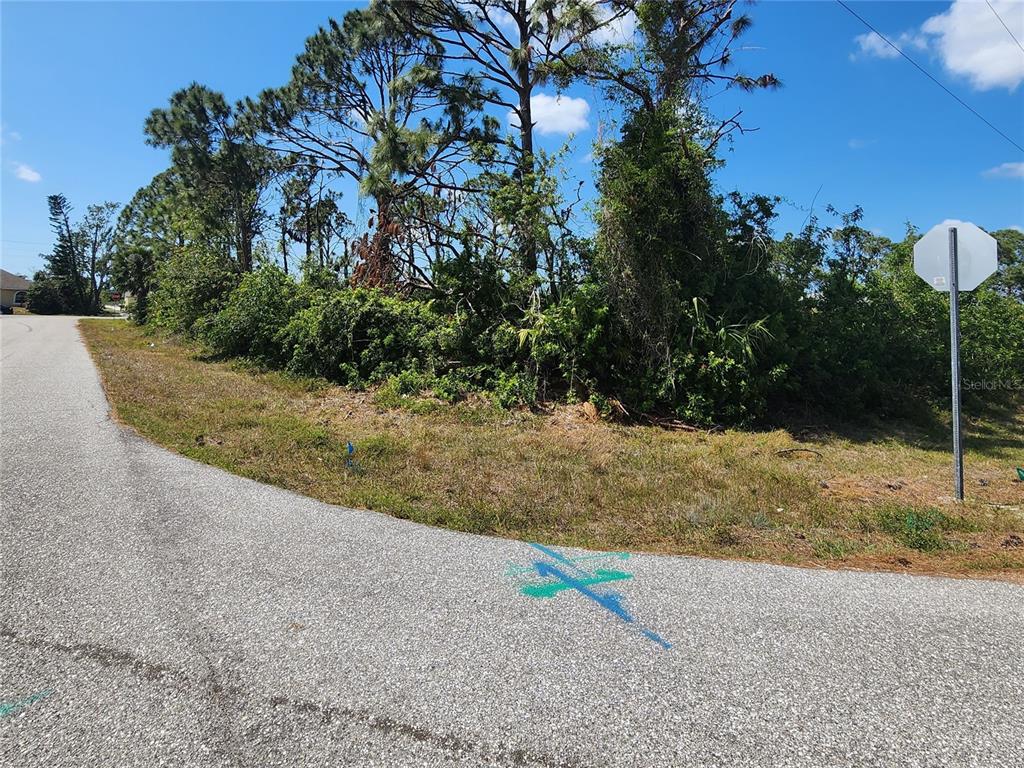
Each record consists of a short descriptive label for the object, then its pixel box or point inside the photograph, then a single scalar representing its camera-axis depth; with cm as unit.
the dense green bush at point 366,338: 1221
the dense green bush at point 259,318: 1554
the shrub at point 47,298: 5944
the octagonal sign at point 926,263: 617
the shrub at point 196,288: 2094
